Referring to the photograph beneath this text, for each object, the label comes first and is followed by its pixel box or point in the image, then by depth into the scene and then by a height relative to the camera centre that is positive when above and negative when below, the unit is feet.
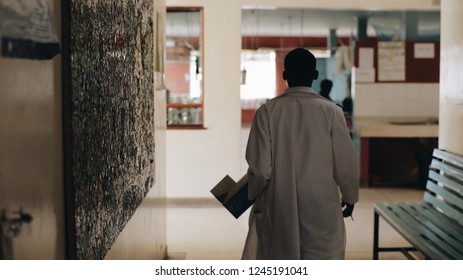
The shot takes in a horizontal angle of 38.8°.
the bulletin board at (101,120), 5.99 -0.34
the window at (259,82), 65.05 +0.82
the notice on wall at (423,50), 28.96 +1.77
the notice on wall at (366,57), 28.86 +1.45
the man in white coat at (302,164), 8.71 -0.97
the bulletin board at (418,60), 28.94 +1.32
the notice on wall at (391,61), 28.84 +1.28
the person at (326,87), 20.01 +0.10
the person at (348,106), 29.67 -0.71
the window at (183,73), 24.22 +1.12
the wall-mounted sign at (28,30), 4.25 +0.42
